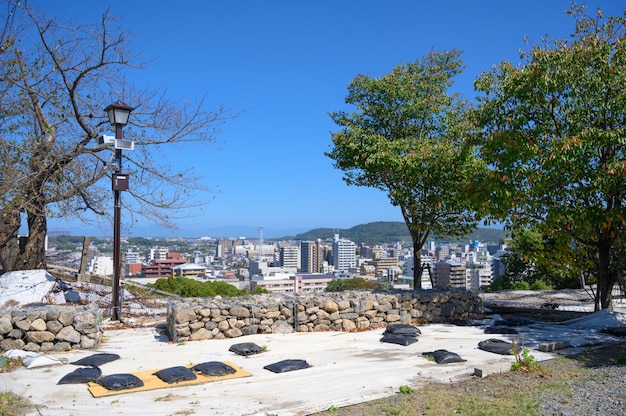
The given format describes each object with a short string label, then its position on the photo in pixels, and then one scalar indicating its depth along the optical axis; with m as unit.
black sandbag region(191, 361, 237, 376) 6.09
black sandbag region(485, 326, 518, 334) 8.77
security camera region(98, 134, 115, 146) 9.16
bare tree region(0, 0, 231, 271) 10.33
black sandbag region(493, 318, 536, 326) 9.80
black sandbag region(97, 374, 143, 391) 5.46
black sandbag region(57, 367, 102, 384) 5.70
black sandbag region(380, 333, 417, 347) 7.96
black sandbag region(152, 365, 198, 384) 5.75
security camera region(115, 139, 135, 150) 9.15
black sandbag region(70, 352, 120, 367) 6.53
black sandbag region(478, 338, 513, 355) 7.23
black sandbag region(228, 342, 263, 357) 7.29
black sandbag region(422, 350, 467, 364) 6.68
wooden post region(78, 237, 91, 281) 13.05
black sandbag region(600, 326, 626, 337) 8.42
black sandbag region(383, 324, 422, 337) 8.59
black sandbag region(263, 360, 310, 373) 6.34
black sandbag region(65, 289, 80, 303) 10.79
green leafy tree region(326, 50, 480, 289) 11.07
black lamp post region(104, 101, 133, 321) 9.12
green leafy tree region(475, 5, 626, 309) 8.60
